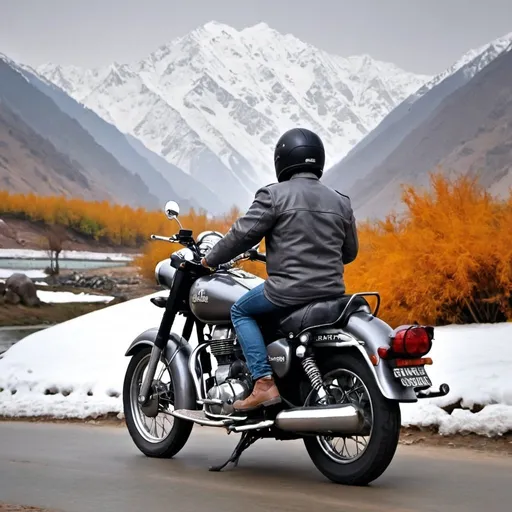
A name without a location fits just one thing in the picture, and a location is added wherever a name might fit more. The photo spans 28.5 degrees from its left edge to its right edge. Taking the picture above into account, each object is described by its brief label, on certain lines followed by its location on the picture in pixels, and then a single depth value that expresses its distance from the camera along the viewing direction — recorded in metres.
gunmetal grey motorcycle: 4.69
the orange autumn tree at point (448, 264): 11.52
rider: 5.11
